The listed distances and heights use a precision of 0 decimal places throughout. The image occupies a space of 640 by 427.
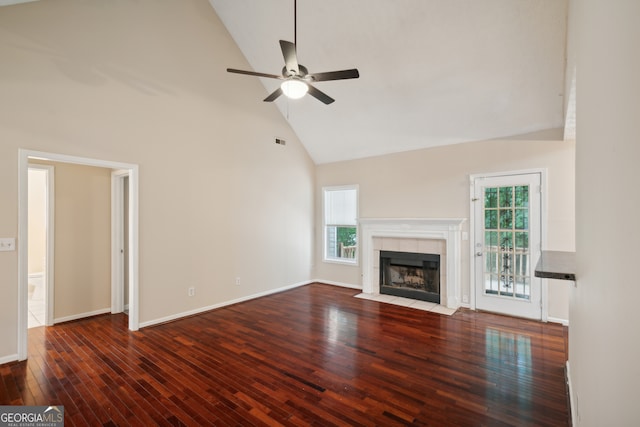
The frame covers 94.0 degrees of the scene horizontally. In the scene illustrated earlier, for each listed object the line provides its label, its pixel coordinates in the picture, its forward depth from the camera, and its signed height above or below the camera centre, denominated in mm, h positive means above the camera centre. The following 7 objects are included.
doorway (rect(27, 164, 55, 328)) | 4148 -649
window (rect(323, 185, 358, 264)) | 6457 -249
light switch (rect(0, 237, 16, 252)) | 3043 -336
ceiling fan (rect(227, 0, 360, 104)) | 2742 +1304
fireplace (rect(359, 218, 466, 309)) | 4934 -546
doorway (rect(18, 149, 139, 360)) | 3148 -222
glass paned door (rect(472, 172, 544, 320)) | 4301 -439
